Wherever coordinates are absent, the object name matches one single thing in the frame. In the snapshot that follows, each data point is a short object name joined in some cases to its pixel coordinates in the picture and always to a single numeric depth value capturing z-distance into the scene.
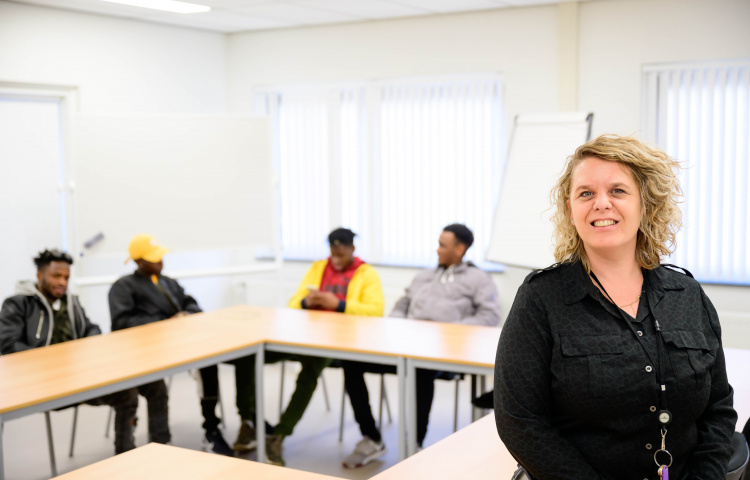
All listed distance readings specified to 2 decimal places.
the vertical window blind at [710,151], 5.01
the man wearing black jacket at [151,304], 4.30
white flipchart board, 4.80
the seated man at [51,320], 3.88
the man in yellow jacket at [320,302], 4.25
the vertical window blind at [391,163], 5.89
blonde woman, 1.60
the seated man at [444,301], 4.22
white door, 5.42
